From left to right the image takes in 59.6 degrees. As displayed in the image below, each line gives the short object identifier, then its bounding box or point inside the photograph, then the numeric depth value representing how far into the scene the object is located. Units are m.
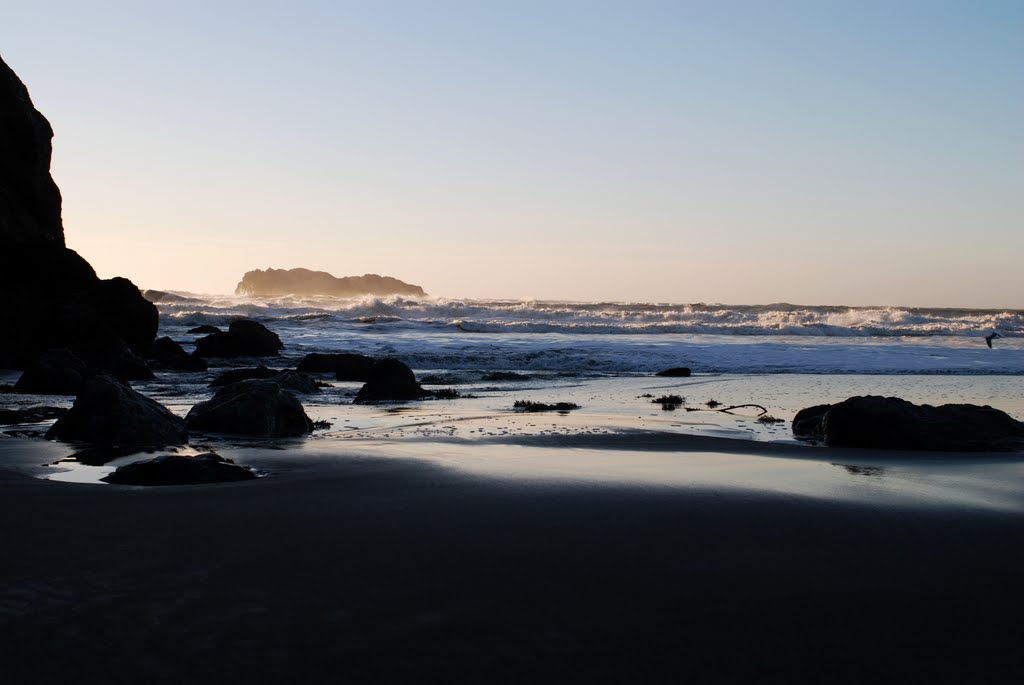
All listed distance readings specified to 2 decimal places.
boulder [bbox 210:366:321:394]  14.55
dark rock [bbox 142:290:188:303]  84.01
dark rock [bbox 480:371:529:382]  19.41
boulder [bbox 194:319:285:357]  27.14
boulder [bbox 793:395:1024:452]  8.43
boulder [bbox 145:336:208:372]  21.41
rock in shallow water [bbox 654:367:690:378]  20.12
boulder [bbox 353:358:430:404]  14.00
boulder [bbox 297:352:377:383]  19.30
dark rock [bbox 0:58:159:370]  19.64
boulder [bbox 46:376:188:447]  7.62
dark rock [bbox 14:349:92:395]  13.81
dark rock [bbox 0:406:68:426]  9.74
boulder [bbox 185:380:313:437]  8.95
